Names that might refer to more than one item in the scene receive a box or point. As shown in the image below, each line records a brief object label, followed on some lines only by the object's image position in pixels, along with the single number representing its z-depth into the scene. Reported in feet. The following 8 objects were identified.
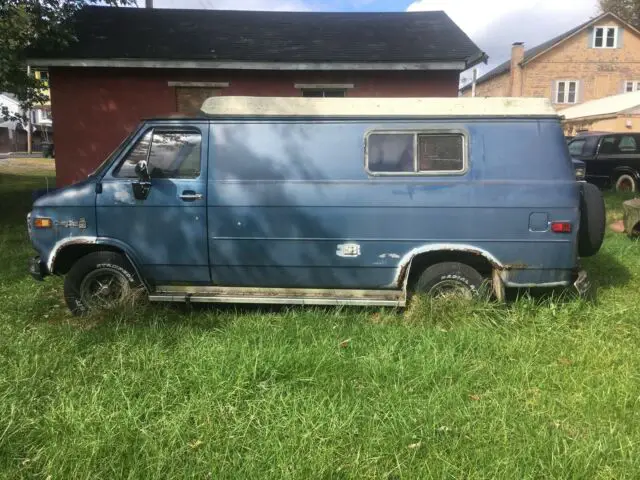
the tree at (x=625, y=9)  153.38
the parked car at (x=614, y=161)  44.68
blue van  14.46
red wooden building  34.91
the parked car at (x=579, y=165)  33.40
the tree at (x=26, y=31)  28.94
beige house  120.57
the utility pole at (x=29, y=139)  137.02
